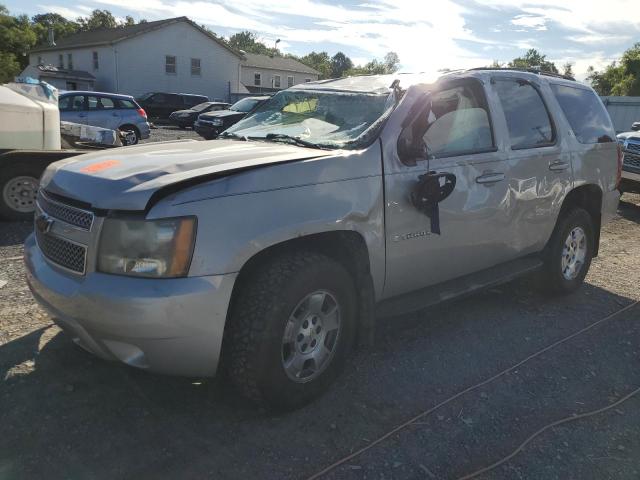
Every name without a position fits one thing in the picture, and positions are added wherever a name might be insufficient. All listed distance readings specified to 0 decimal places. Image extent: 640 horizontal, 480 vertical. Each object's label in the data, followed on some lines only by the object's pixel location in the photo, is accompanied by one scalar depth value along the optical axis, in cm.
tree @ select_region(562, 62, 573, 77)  8898
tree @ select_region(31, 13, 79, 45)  6438
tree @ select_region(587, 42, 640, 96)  4638
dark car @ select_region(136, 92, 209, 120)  3010
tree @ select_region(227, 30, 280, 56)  9729
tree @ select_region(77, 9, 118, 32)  7506
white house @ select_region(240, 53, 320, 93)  4931
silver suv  260
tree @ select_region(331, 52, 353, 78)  11819
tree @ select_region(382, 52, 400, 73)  11694
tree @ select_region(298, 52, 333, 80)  10231
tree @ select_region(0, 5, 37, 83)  4691
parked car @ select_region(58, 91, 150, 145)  1562
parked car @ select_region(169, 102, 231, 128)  2681
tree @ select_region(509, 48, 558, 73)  9330
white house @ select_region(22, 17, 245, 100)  3534
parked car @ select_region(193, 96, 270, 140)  2059
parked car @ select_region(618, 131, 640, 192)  1012
